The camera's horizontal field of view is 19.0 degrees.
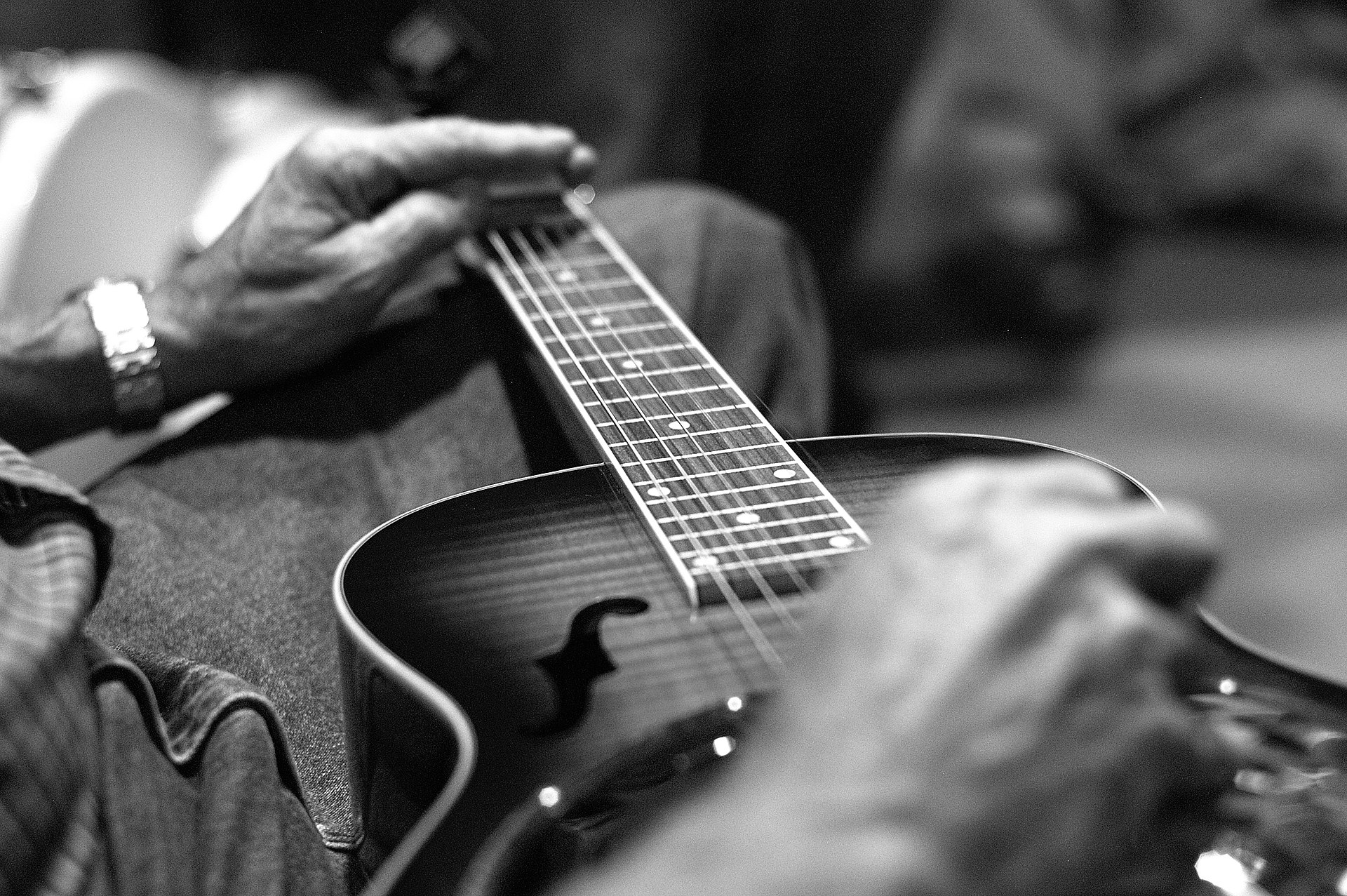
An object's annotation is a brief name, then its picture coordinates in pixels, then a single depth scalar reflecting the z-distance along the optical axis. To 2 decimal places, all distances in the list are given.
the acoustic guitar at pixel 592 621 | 1.19
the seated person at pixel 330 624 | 1.13
